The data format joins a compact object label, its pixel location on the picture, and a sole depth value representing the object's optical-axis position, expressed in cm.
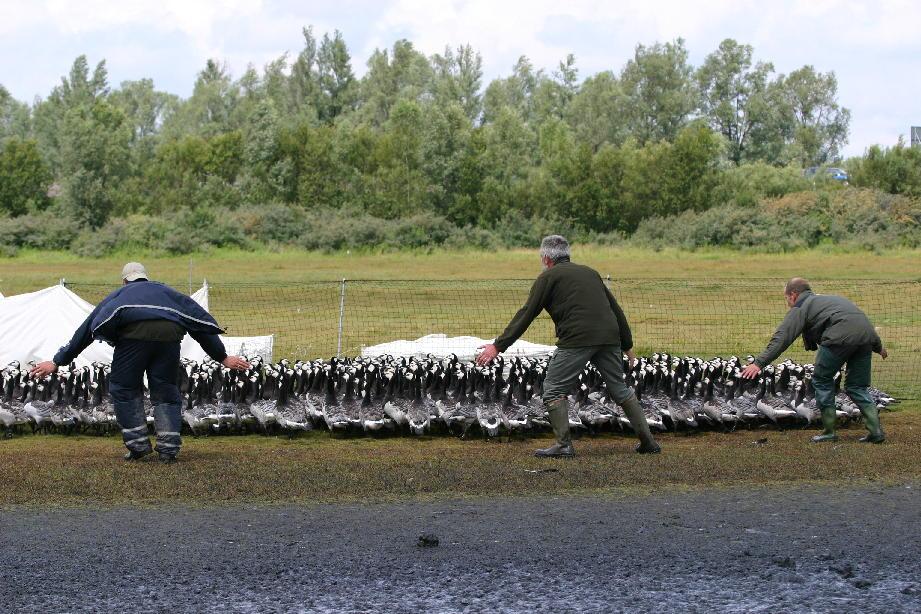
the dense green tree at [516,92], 8569
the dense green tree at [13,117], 9762
